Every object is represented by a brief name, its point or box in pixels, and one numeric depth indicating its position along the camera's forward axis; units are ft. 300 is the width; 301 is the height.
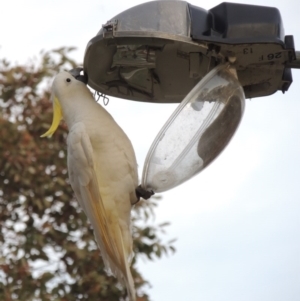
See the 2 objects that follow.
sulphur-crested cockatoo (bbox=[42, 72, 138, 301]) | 19.08
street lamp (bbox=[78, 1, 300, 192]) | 17.24
